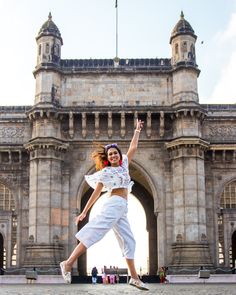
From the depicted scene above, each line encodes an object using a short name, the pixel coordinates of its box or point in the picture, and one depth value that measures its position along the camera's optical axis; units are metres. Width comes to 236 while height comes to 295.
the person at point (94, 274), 28.48
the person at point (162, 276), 28.20
